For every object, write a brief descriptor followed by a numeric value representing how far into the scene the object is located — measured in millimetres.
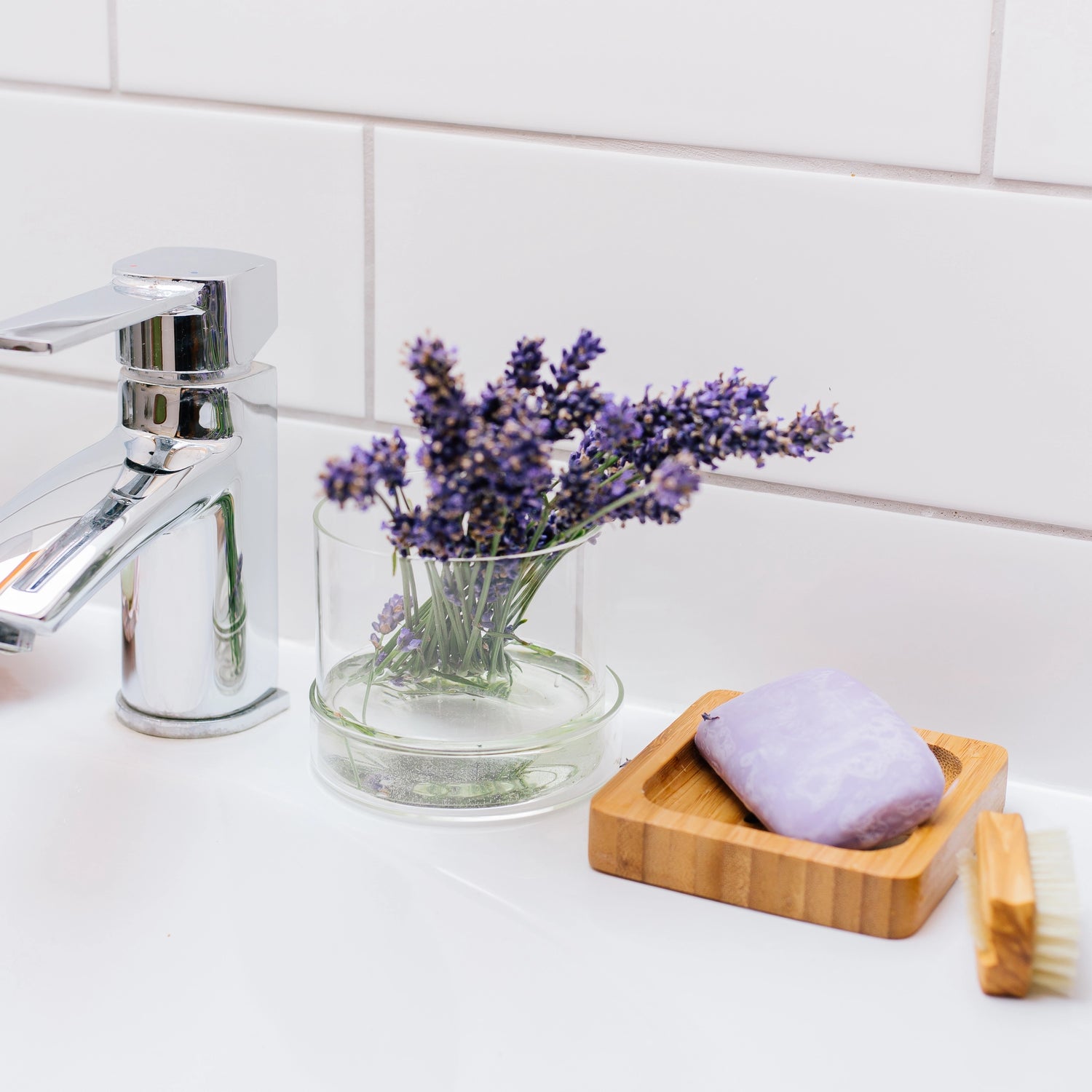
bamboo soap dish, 800
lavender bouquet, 777
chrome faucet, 832
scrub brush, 772
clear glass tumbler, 834
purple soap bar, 804
